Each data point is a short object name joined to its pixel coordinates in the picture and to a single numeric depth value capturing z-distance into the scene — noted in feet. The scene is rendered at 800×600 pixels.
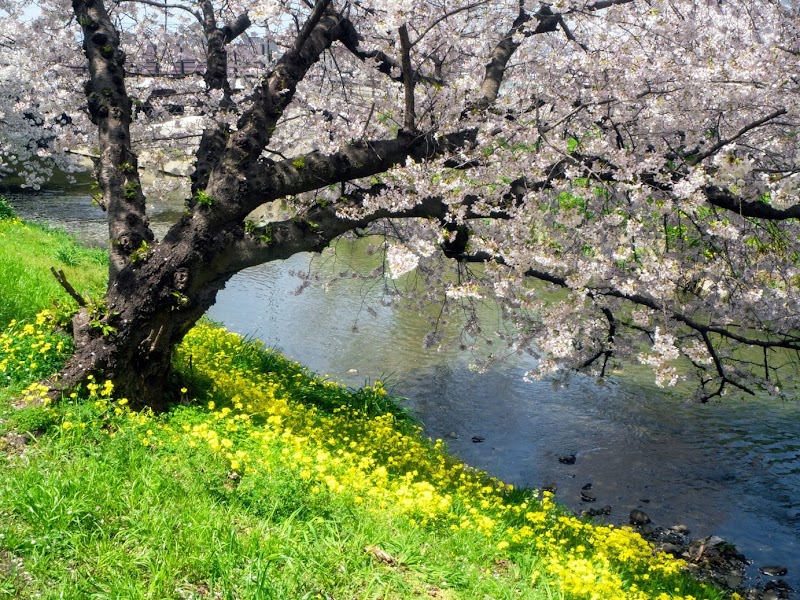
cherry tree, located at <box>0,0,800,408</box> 18.33
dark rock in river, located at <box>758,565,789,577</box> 22.74
